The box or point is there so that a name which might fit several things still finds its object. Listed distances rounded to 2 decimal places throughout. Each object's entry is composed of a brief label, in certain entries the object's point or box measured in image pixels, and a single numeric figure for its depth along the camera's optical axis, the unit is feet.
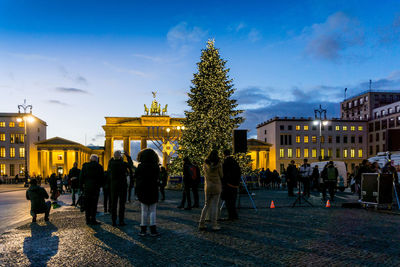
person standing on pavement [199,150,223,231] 26.99
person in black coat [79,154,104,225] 30.27
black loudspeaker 44.25
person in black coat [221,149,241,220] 31.65
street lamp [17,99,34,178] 119.44
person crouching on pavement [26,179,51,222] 32.37
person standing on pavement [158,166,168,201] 52.91
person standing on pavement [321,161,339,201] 51.13
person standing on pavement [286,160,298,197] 61.84
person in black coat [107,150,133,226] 28.86
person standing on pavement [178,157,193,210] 41.37
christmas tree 83.82
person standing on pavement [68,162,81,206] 47.17
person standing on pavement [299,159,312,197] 55.47
